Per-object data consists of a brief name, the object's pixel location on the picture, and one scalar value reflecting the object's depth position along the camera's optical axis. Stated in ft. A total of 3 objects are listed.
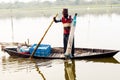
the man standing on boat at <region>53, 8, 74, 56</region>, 49.98
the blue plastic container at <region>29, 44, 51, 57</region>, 53.42
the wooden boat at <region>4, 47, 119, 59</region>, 50.80
